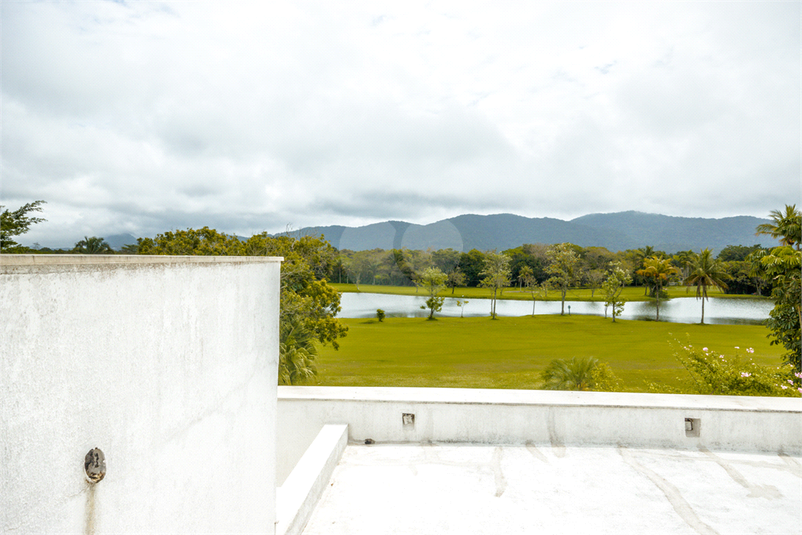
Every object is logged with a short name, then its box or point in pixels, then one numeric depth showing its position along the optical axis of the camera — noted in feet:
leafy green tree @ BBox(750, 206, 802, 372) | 31.89
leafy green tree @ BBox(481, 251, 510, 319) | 137.80
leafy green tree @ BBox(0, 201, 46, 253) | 35.81
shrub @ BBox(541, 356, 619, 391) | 25.44
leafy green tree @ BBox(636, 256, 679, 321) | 135.74
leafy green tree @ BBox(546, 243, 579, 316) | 142.41
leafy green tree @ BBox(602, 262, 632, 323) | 114.73
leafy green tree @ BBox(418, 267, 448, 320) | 134.21
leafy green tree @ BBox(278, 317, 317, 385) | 27.12
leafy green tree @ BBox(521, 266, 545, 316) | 143.79
